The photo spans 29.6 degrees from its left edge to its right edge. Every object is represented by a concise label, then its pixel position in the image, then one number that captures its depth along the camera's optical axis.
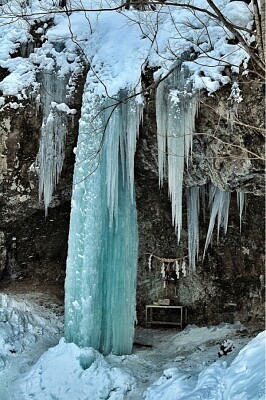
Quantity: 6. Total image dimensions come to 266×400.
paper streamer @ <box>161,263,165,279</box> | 10.64
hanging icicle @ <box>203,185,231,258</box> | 8.64
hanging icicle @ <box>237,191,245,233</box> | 8.45
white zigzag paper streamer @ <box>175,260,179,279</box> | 10.53
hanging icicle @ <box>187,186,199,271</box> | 8.90
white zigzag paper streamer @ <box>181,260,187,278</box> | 10.50
